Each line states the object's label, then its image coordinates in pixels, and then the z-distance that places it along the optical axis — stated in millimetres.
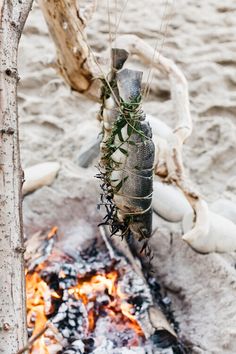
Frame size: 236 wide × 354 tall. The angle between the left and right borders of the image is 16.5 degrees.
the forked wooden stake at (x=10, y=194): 1434
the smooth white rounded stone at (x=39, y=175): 2233
